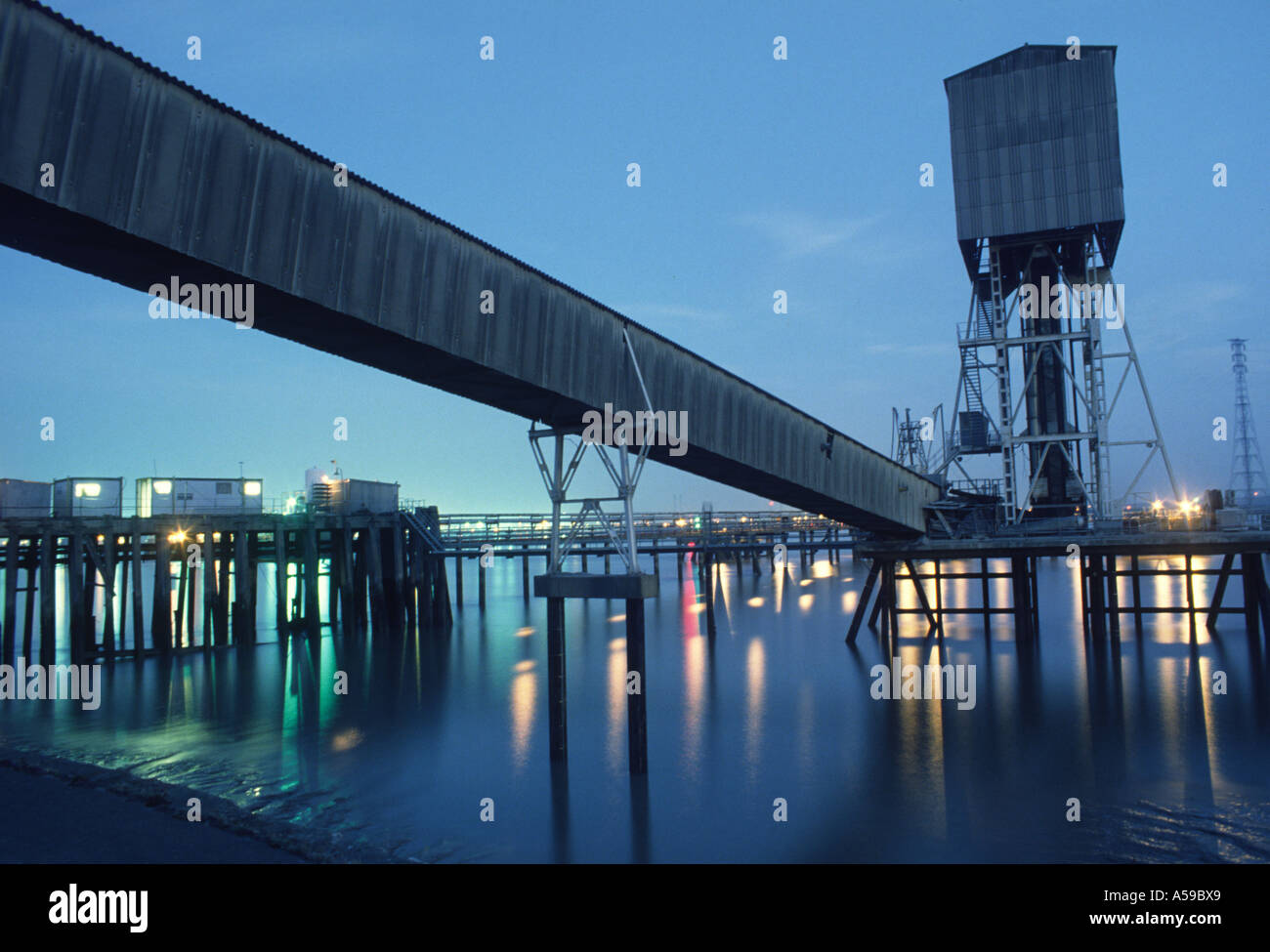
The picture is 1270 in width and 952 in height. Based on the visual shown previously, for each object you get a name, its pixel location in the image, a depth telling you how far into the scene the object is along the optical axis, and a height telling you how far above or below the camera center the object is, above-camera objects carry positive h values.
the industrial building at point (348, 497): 50.25 +2.07
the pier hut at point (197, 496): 41.84 +1.97
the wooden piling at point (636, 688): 17.91 -3.35
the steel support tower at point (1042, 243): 35.78 +11.55
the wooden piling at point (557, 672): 19.02 -3.15
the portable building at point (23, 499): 37.91 +1.80
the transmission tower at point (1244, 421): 152.88 +15.70
